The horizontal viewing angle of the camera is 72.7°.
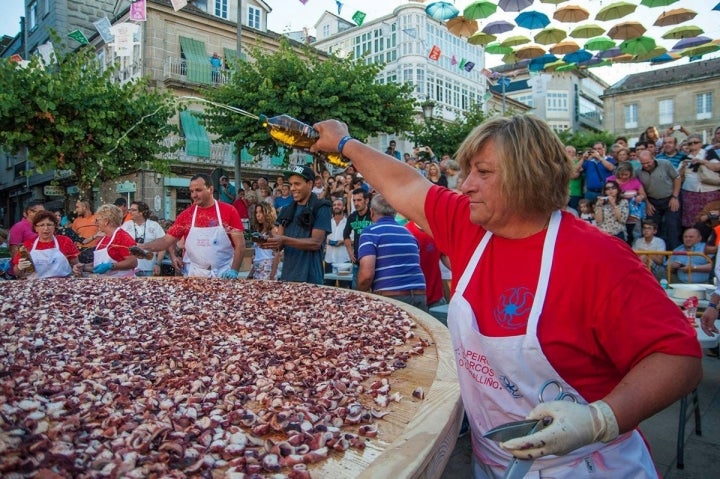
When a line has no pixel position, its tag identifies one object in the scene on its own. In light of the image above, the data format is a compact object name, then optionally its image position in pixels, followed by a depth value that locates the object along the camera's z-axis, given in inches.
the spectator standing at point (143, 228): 309.7
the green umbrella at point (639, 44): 627.8
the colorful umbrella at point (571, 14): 591.5
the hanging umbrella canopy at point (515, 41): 664.4
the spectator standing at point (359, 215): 254.7
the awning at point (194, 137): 902.3
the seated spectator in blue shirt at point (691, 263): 245.4
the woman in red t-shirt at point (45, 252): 197.6
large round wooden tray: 47.4
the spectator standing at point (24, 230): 282.5
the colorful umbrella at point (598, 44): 657.0
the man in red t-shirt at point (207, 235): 186.4
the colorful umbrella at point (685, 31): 664.4
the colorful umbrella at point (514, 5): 534.0
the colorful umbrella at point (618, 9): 571.2
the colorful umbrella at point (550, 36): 650.2
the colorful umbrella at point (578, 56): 699.4
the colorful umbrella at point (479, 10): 568.4
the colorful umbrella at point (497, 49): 678.5
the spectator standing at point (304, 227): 179.9
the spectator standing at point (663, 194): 307.1
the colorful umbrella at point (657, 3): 495.4
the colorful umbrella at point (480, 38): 623.5
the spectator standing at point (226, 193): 509.7
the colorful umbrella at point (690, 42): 665.6
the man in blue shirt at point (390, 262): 156.9
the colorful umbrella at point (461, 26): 603.2
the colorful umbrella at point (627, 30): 611.2
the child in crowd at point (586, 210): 324.8
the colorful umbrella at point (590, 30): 637.3
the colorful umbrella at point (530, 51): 687.7
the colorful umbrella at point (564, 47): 682.2
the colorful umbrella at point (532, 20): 596.1
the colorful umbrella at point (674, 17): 569.9
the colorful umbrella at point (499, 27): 615.2
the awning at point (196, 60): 914.7
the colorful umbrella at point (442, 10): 595.2
